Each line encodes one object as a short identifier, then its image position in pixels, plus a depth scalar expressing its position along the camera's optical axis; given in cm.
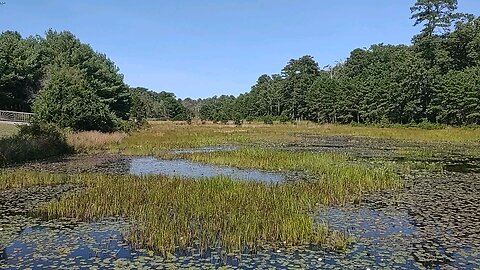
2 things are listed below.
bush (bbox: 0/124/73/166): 2201
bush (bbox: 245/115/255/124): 10475
